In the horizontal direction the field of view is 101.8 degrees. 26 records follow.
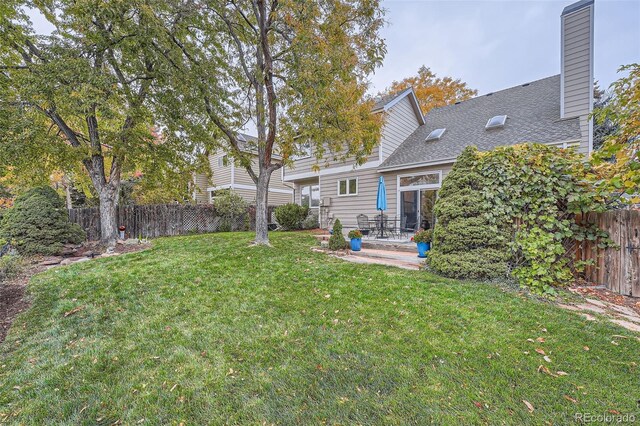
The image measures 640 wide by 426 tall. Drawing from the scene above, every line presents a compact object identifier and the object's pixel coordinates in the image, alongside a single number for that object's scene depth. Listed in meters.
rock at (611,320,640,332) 3.00
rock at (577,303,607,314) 3.45
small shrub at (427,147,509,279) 4.63
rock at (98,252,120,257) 7.46
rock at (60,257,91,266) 6.71
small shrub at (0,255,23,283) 5.18
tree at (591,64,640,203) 3.58
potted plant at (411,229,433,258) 6.79
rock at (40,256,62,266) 6.68
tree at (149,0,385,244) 6.78
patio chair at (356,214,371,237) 10.51
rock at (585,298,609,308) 3.63
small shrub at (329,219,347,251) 7.83
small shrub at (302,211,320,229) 14.05
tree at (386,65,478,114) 18.12
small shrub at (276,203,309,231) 13.80
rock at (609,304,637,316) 3.45
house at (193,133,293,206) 18.09
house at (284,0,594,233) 7.75
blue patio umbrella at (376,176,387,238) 9.31
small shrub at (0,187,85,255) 7.45
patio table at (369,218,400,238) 9.73
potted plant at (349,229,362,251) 7.80
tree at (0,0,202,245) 6.35
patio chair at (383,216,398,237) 9.94
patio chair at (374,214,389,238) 9.71
